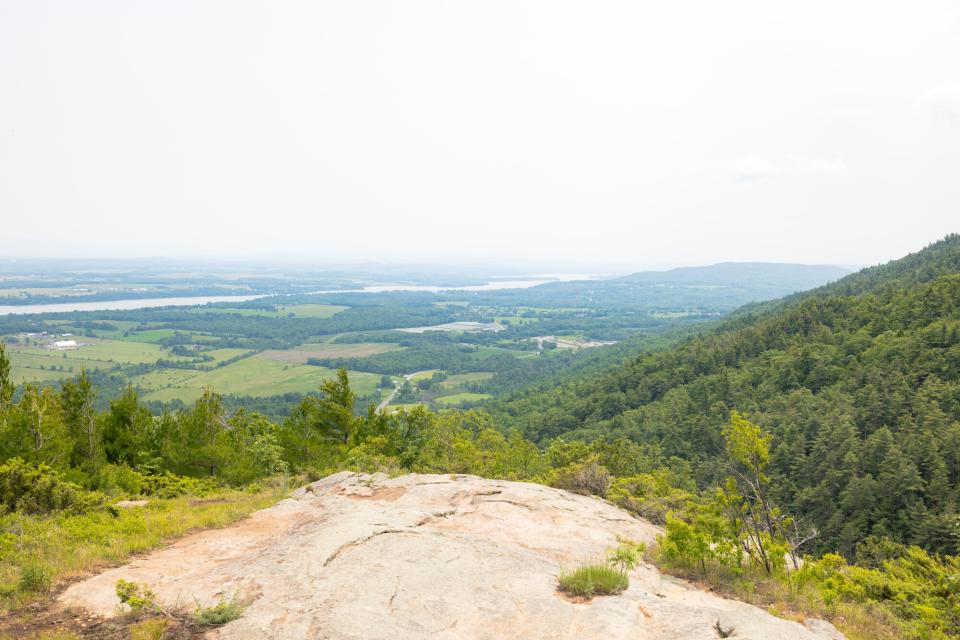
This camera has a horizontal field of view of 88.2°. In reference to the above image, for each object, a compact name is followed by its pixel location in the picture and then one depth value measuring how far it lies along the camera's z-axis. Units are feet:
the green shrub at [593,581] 31.09
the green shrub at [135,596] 27.53
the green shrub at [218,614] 26.96
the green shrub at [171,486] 66.54
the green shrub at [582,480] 73.00
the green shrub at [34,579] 30.58
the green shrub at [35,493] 48.70
